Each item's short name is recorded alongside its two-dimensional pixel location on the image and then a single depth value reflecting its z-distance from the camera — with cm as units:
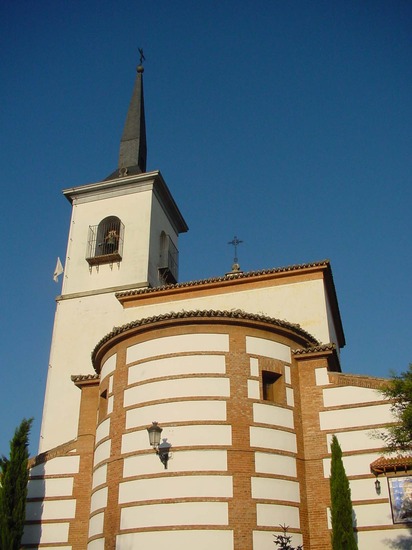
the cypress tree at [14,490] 1700
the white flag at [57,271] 3200
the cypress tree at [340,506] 1420
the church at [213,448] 1515
